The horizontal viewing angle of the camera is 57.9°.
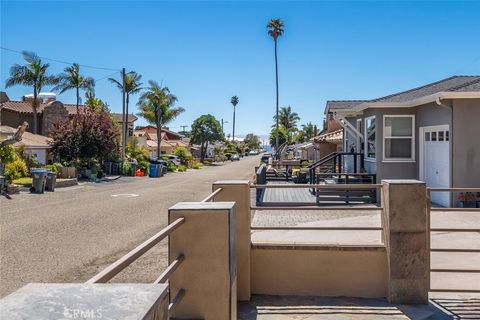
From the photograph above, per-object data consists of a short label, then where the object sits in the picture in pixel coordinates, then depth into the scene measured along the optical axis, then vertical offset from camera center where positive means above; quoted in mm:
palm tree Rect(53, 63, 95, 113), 38250 +7279
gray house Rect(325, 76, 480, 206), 12180 +896
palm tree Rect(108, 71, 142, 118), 37281 +6785
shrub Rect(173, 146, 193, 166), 49856 +672
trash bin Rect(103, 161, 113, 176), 32031 -388
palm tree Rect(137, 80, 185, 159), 46188 +6089
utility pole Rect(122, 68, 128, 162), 33000 +3029
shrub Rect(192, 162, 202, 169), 49506 -480
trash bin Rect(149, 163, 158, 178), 33219 -708
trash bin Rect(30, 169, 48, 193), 20266 -855
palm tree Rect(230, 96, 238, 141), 107500 +15123
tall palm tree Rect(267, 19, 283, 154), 43750 +13546
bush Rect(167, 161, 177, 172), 41406 -500
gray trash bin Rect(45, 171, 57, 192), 21391 -1002
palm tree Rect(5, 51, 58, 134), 35906 +7234
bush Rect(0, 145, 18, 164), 21641 +397
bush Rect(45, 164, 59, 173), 25097 -364
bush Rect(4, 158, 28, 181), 22144 -434
